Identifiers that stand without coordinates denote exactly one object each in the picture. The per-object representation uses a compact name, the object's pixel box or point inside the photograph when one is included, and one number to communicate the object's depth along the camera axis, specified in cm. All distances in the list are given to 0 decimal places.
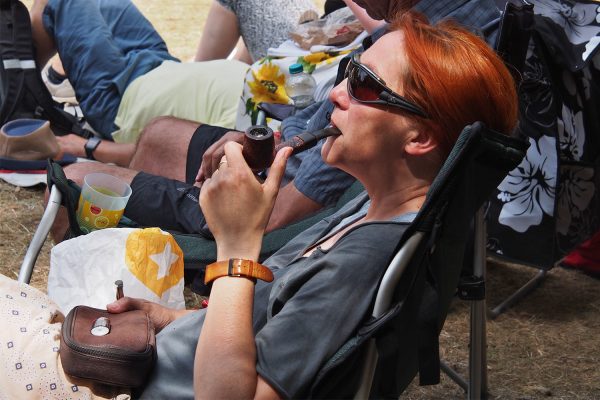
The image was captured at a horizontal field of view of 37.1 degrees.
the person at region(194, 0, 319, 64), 461
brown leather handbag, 200
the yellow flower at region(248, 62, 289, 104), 395
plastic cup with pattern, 307
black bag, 451
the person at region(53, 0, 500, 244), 292
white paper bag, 267
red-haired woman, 180
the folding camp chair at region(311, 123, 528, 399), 183
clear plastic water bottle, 371
